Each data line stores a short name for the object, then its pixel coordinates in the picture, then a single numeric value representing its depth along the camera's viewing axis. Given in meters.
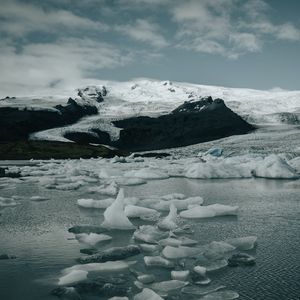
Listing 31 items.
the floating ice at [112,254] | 6.71
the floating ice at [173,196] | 13.23
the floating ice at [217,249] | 6.84
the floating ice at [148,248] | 7.32
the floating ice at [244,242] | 7.42
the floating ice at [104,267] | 6.20
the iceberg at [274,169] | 21.50
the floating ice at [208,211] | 10.29
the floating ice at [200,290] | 5.29
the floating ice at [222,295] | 5.04
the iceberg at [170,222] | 8.79
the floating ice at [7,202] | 12.28
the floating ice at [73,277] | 5.68
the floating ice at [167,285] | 5.39
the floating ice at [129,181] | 18.69
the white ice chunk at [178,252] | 6.85
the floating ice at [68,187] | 16.75
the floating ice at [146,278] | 5.71
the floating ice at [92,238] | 7.86
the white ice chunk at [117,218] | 8.92
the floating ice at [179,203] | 11.47
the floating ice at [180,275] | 5.80
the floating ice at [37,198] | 13.55
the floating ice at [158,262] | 6.40
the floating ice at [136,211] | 10.32
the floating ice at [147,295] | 4.88
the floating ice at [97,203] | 11.85
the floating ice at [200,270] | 5.99
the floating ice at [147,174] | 21.44
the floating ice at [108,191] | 14.86
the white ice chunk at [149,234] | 7.92
